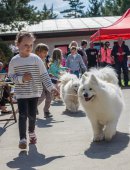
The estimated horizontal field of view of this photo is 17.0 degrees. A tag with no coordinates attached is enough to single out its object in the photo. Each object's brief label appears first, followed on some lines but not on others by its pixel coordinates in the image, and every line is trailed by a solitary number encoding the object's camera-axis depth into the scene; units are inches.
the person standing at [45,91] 390.6
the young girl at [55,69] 496.7
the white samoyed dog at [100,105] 271.4
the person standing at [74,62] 591.6
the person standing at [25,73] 260.2
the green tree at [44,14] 1078.8
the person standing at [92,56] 761.0
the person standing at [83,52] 674.2
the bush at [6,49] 1012.9
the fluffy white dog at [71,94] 429.4
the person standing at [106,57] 766.5
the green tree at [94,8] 3117.6
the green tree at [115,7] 2250.2
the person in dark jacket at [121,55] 717.9
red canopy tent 616.7
